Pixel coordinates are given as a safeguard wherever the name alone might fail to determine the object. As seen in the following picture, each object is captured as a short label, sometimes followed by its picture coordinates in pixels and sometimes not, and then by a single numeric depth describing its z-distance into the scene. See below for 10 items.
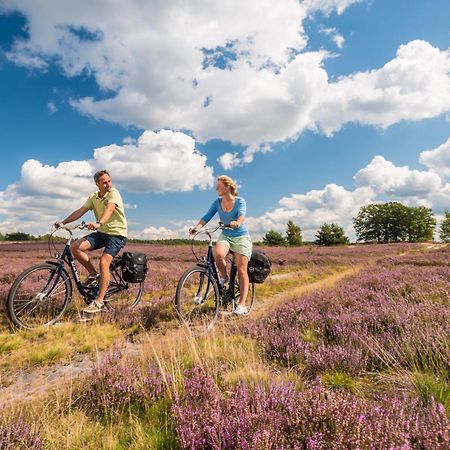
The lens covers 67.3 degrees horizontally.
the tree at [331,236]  81.76
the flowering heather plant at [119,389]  2.75
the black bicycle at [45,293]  5.42
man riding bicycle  6.09
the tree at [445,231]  101.44
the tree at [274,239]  80.50
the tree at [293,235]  79.44
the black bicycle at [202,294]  5.76
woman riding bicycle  6.45
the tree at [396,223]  95.25
